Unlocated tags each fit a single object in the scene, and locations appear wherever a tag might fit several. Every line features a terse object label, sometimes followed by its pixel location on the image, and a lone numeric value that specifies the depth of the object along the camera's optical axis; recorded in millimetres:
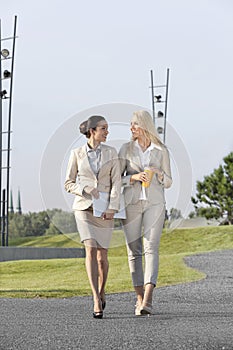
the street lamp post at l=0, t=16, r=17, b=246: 25656
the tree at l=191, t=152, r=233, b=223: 40250
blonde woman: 7488
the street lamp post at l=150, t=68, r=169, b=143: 31312
